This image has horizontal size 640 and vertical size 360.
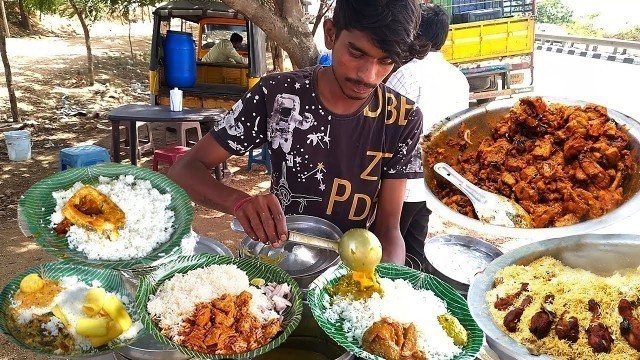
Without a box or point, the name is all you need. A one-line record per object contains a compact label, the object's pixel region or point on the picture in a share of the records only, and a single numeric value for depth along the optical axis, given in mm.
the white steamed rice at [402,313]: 1167
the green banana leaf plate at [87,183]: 1271
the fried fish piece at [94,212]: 1337
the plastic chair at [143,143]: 7266
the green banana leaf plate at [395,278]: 1147
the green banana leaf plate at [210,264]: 1115
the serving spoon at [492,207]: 1482
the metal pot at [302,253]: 1485
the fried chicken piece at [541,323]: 1146
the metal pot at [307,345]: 1271
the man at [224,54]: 8328
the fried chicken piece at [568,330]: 1128
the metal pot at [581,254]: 1353
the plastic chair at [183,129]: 6418
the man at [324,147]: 1824
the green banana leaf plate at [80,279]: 1266
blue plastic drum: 7426
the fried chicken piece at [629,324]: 1091
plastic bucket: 6770
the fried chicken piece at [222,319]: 1186
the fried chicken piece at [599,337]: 1098
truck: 7922
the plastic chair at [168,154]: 5723
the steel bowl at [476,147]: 1380
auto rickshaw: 7238
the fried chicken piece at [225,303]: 1228
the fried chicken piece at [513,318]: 1182
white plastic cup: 6176
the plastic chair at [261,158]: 6715
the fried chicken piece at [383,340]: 1097
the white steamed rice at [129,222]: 1297
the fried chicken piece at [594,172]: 1530
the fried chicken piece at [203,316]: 1180
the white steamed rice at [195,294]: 1190
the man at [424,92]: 2900
